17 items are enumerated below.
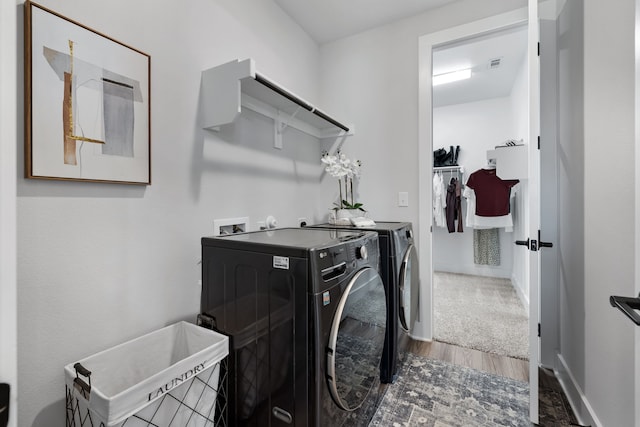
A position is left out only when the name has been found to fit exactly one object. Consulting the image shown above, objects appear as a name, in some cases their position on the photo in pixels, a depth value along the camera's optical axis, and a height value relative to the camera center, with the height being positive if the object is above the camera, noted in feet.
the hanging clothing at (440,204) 13.79 +0.34
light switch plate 7.53 +0.34
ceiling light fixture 10.80 +5.29
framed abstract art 2.98 +1.29
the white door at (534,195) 4.64 +0.26
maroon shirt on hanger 11.59 +0.73
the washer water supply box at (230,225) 5.14 -0.27
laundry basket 2.60 -1.86
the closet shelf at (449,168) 13.85 +2.10
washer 3.15 -1.39
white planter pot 6.75 -0.12
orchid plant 6.58 +1.03
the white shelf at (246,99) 4.58 +2.23
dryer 5.34 -1.54
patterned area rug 4.64 -3.42
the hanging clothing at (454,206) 13.48 +0.21
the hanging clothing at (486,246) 13.12 -1.68
